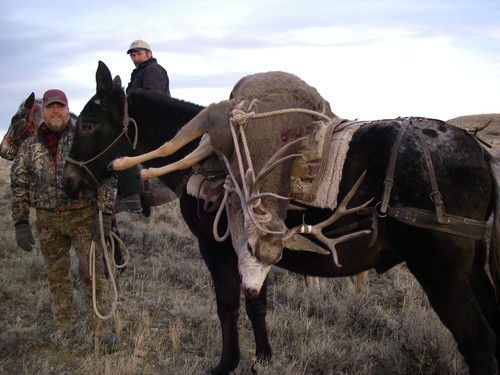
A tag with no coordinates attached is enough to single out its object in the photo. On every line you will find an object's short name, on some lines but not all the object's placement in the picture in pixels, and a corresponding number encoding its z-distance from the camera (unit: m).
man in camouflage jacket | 4.90
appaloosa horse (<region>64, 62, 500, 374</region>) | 3.41
